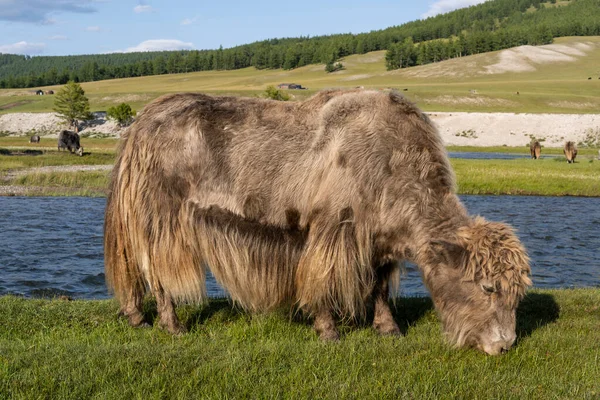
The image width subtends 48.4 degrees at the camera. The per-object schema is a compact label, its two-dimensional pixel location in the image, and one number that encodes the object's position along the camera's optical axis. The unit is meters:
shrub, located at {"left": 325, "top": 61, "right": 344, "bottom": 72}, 160.88
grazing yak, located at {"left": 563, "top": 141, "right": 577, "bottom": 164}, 39.76
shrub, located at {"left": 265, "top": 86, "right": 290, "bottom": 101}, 68.12
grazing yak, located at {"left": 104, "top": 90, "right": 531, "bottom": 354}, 7.29
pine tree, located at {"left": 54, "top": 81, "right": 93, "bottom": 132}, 79.69
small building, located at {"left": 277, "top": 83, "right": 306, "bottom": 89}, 113.06
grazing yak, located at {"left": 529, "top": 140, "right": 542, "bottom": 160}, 45.00
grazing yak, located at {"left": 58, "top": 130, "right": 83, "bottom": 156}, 46.06
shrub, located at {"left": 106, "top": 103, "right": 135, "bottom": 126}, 75.75
